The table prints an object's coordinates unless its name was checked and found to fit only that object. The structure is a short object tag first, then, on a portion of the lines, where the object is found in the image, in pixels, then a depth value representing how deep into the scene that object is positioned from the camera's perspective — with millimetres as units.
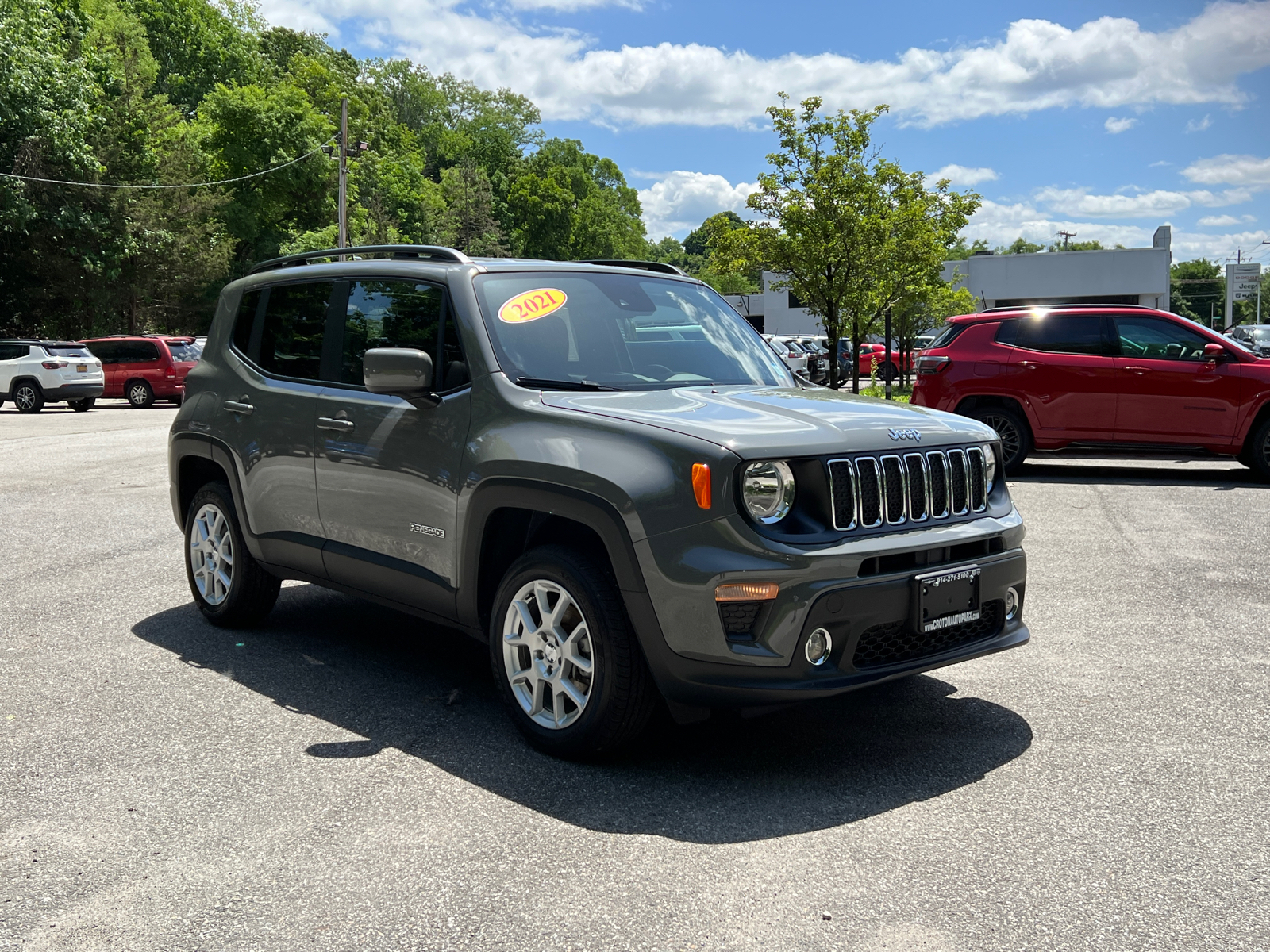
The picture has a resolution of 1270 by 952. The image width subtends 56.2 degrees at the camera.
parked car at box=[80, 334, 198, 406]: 28781
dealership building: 66188
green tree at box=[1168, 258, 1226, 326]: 165375
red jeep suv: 12469
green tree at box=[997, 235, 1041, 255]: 186638
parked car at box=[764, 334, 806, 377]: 30647
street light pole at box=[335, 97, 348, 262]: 42594
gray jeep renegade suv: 3867
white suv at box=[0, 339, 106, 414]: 26375
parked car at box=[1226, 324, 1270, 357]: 28312
